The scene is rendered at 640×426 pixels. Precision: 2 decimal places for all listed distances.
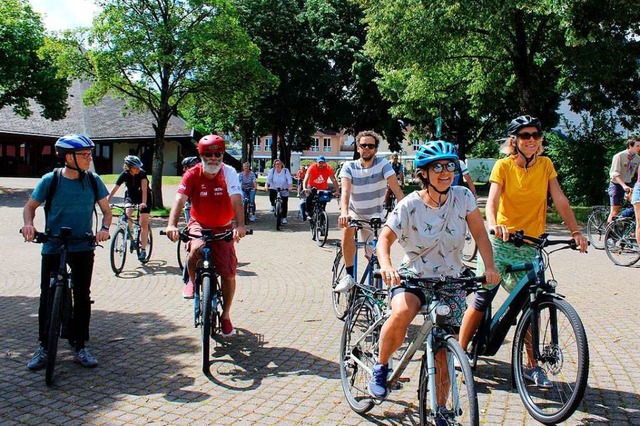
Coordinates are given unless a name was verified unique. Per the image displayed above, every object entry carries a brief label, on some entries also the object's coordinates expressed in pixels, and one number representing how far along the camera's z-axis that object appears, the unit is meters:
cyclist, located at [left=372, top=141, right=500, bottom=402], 3.65
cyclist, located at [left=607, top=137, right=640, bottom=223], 11.27
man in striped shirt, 6.61
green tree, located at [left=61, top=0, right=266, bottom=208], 18.28
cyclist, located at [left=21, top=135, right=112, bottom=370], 5.12
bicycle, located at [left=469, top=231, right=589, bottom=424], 3.79
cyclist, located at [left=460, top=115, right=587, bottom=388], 4.66
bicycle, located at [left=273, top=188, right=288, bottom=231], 16.48
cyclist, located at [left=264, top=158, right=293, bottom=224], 17.39
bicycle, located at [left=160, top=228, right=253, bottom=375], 5.05
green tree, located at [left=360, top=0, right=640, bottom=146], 16.62
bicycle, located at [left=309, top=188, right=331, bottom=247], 13.66
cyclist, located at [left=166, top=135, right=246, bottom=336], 5.66
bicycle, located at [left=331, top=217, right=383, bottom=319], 5.79
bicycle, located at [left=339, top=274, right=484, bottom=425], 3.17
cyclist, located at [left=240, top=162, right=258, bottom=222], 18.30
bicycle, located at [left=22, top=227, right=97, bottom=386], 4.72
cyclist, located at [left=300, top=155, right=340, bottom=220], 14.61
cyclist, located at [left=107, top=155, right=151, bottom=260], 10.14
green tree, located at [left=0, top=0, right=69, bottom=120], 25.83
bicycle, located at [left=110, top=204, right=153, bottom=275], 9.85
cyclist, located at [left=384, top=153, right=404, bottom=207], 20.77
